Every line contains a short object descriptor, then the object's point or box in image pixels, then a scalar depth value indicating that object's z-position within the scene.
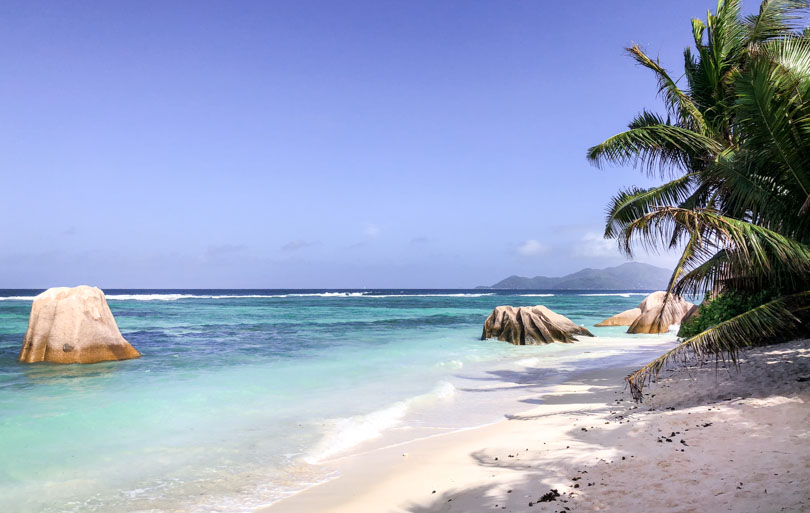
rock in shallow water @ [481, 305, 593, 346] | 20.14
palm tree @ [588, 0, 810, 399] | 6.31
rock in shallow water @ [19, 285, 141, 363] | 14.02
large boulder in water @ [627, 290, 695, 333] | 25.06
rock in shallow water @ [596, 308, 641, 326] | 29.88
